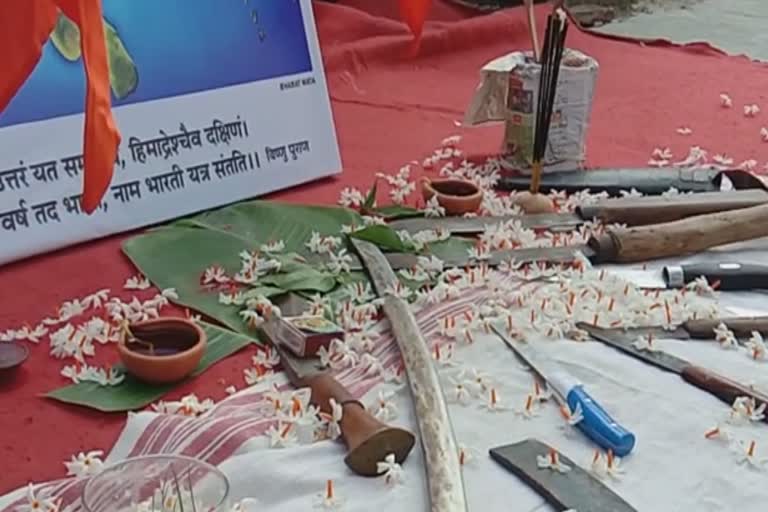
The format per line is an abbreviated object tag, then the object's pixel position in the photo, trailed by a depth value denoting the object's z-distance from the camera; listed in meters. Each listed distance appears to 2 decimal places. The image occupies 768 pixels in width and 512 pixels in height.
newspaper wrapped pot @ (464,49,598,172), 2.39
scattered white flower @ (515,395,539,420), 1.90
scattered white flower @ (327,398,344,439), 1.86
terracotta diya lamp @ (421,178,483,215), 2.29
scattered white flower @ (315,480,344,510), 1.79
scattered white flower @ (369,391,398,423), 1.89
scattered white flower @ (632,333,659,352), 1.98
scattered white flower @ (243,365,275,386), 1.96
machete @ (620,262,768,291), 2.10
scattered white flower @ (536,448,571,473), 1.82
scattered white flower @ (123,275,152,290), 2.12
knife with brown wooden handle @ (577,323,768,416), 1.91
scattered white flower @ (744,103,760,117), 2.73
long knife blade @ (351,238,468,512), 1.79
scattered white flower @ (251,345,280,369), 1.98
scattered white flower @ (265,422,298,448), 1.85
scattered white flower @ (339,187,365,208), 2.34
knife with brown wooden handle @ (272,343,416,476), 1.82
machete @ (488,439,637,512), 1.79
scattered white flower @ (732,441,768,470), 1.84
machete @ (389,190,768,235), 2.24
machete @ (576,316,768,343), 2.00
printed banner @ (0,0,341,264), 2.21
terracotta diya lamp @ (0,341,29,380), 1.97
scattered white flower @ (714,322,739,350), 1.99
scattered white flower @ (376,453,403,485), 1.81
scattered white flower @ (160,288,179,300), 2.09
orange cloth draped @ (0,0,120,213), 1.67
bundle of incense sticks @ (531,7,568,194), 2.31
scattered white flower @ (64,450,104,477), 1.85
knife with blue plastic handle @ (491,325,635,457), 1.85
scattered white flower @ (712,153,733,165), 2.52
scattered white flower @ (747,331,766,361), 1.97
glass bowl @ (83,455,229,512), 1.76
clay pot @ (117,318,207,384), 1.94
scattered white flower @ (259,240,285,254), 2.17
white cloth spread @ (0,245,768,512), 1.81
